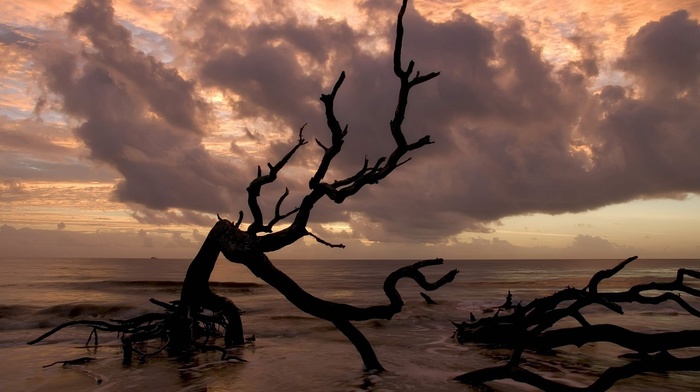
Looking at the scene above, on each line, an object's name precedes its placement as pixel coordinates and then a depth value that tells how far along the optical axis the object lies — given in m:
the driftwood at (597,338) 4.97
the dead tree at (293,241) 7.38
